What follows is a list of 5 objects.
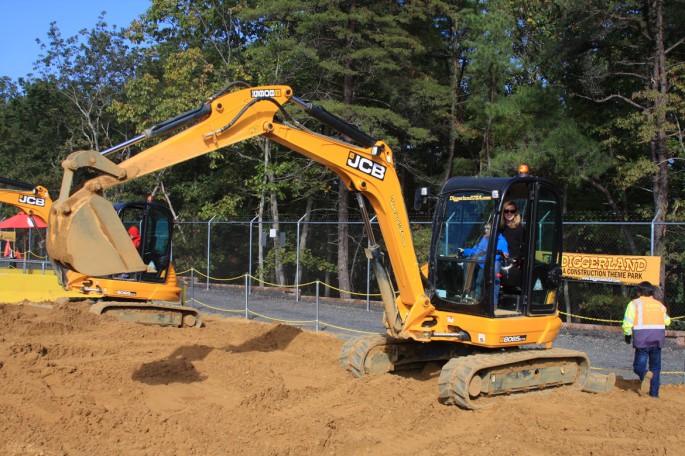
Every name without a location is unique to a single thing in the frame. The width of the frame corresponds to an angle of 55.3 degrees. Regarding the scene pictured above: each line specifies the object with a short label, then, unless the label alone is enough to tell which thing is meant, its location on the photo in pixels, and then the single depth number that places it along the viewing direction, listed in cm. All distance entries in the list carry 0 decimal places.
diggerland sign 1212
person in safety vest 849
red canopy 2998
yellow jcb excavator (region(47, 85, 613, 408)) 720
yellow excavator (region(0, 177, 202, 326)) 1261
